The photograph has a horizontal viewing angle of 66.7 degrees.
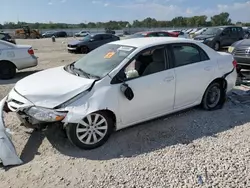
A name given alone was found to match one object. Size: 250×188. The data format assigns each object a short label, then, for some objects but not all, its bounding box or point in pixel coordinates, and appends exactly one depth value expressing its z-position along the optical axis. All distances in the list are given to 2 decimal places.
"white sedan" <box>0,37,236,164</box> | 2.58
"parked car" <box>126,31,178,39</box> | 11.91
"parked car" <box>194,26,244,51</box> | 11.67
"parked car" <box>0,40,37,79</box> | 6.37
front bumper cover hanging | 2.42
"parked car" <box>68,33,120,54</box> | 12.67
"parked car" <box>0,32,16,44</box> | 13.28
